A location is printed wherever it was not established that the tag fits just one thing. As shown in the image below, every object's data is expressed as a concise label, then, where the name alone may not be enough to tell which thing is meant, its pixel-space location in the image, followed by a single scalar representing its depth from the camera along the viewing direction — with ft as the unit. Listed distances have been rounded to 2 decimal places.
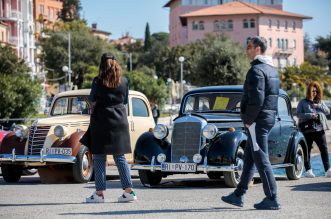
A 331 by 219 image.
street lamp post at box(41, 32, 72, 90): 259.15
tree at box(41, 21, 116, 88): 361.51
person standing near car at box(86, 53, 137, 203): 37.47
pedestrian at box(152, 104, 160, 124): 130.52
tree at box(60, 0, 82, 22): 539.29
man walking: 34.55
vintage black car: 46.37
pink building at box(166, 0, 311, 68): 513.45
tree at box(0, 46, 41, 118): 124.77
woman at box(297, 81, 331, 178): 54.08
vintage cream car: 52.26
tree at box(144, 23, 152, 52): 608.60
